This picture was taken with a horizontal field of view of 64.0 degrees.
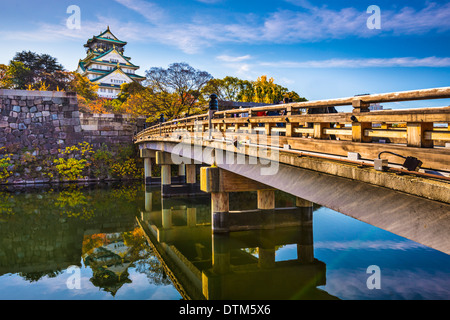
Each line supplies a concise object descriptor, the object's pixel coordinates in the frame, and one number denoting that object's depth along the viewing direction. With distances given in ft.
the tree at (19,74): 154.71
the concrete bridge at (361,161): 13.99
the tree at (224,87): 131.06
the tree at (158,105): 119.75
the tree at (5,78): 152.46
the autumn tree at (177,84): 119.65
